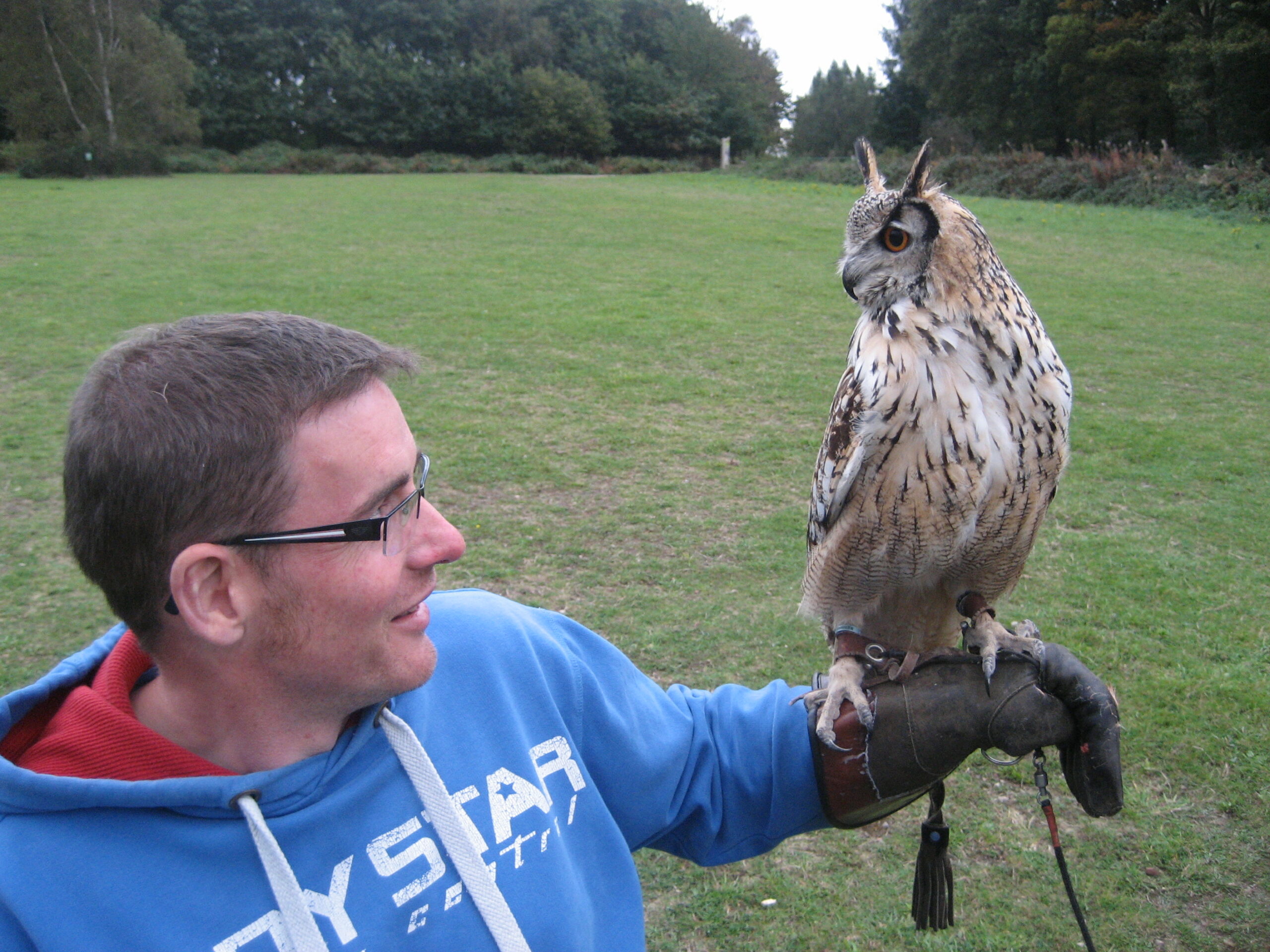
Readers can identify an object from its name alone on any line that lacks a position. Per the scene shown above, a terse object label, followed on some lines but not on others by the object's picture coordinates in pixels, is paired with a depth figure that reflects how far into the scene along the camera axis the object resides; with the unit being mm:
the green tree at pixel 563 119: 41375
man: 1063
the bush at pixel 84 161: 29188
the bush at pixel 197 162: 33375
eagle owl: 2004
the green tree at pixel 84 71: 32406
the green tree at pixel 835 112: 44969
